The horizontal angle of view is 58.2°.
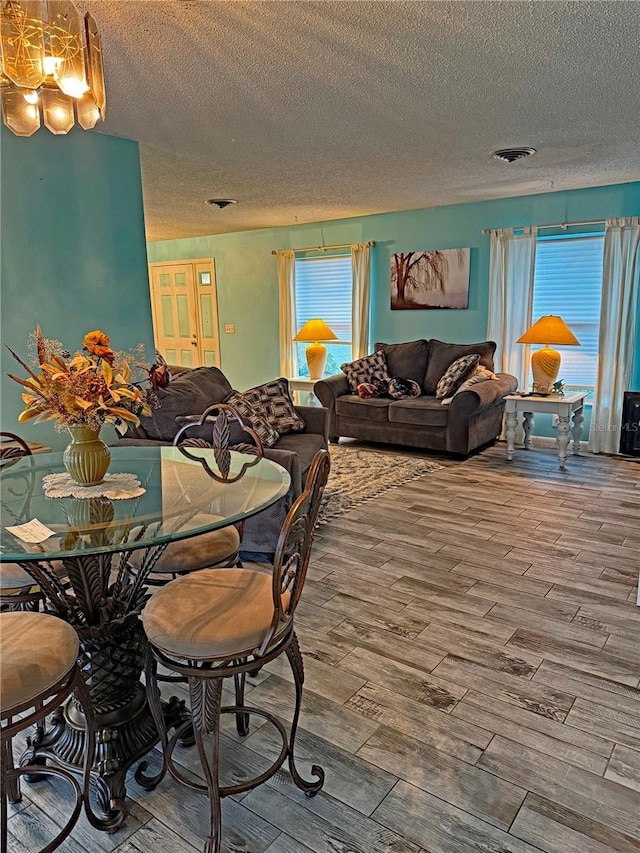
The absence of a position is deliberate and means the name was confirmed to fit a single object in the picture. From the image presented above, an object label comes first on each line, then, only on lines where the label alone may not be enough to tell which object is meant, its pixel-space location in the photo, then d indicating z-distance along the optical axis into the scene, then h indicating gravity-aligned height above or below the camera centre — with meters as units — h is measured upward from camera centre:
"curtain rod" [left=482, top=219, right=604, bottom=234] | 5.25 +0.88
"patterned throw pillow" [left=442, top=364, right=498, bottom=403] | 5.28 -0.53
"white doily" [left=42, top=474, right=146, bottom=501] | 1.84 -0.53
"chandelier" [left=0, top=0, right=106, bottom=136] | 1.59 +0.75
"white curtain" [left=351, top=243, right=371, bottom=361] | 6.75 +0.30
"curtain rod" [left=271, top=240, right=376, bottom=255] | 6.70 +0.91
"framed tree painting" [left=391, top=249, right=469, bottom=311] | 6.13 +0.45
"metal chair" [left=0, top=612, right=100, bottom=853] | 1.27 -0.79
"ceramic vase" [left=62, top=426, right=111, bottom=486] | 1.86 -0.43
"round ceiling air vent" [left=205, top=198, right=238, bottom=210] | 5.50 +1.16
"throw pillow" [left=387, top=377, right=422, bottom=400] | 5.80 -0.68
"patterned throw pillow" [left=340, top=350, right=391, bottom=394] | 6.02 -0.50
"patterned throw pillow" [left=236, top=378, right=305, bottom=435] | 4.01 -0.58
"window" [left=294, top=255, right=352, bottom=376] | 7.18 +0.32
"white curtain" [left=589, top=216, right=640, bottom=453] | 5.12 -0.09
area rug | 4.21 -1.27
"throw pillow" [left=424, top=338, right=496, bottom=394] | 5.75 -0.35
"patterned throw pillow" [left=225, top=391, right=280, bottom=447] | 3.67 -0.62
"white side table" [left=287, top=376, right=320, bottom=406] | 6.49 -0.71
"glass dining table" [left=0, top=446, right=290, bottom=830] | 1.55 -0.78
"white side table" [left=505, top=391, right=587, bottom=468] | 4.96 -0.79
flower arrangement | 1.73 -0.20
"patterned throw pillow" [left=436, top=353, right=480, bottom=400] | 5.48 -0.51
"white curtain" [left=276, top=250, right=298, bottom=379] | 7.52 +0.17
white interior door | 8.52 +0.18
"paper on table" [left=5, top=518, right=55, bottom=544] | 1.47 -0.53
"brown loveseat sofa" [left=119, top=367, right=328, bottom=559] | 3.20 -0.68
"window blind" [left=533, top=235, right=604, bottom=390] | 5.41 +0.26
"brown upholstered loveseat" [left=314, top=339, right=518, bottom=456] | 5.16 -0.82
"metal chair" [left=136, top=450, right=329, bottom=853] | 1.44 -0.78
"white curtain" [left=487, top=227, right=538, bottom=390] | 5.67 +0.25
